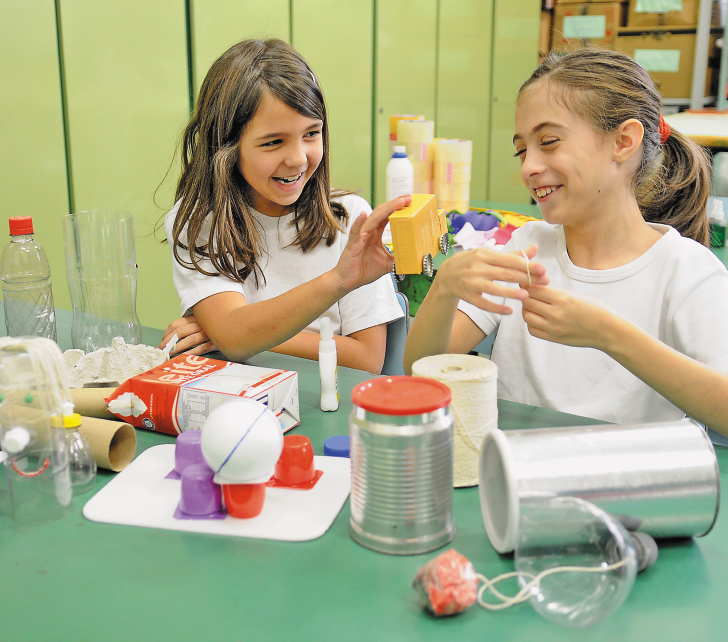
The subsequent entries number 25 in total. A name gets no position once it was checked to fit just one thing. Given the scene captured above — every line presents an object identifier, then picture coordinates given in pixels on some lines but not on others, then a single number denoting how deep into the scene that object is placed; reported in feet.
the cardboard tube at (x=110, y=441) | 3.07
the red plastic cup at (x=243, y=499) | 2.66
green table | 2.12
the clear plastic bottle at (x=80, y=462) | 2.90
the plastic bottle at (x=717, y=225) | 7.29
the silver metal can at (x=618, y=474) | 2.27
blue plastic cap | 3.17
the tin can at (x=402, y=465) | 2.29
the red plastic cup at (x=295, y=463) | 2.89
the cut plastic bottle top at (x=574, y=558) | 2.01
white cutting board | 2.64
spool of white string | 2.72
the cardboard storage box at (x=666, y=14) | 15.30
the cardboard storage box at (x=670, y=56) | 15.67
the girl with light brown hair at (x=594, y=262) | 3.78
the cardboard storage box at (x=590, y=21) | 15.75
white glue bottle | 3.73
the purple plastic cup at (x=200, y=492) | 2.69
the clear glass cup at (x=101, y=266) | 5.30
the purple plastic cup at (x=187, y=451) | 2.96
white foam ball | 2.50
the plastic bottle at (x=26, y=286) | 4.77
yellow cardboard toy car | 3.60
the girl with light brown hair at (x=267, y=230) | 4.38
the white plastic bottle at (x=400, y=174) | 7.54
